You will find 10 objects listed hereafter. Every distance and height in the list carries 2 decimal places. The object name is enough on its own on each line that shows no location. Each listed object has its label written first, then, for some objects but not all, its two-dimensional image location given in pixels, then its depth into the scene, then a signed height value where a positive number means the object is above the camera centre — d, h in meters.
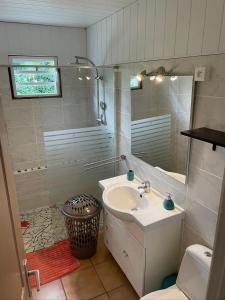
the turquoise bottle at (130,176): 2.47 -0.98
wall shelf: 1.38 -0.34
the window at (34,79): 2.87 +0.05
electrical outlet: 1.53 +0.04
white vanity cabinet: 1.83 -1.39
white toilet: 1.55 -1.35
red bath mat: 2.34 -1.87
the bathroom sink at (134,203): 1.83 -1.04
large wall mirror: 1.78 -0.35
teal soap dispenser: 1.93 -0.99
